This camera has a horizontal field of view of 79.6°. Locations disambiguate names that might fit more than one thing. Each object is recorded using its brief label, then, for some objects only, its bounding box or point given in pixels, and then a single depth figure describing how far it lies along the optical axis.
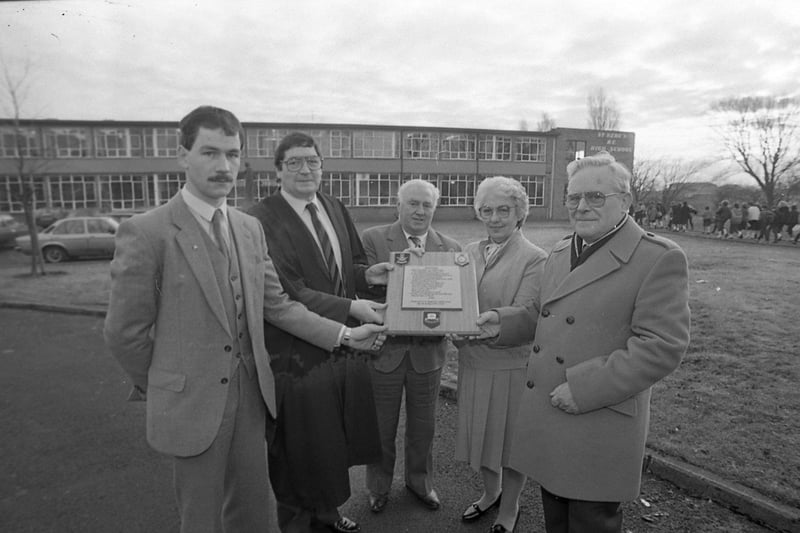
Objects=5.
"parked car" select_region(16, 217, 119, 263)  17.06
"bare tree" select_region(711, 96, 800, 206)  37.56
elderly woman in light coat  3.31
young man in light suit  2.20
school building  36.31
